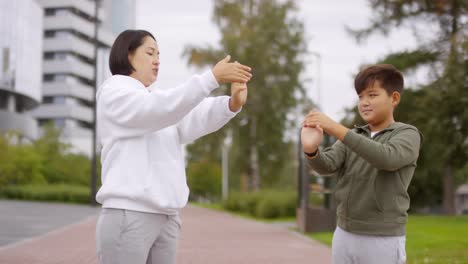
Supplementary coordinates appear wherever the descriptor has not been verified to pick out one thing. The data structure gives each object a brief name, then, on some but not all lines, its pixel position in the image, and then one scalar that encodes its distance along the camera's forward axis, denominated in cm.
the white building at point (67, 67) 8719
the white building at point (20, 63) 5197
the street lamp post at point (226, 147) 3747
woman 288
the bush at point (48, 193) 3928
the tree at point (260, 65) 3631
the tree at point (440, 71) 1886
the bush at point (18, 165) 4488
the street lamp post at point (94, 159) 3222
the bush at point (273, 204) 2628
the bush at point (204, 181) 5560
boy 292
